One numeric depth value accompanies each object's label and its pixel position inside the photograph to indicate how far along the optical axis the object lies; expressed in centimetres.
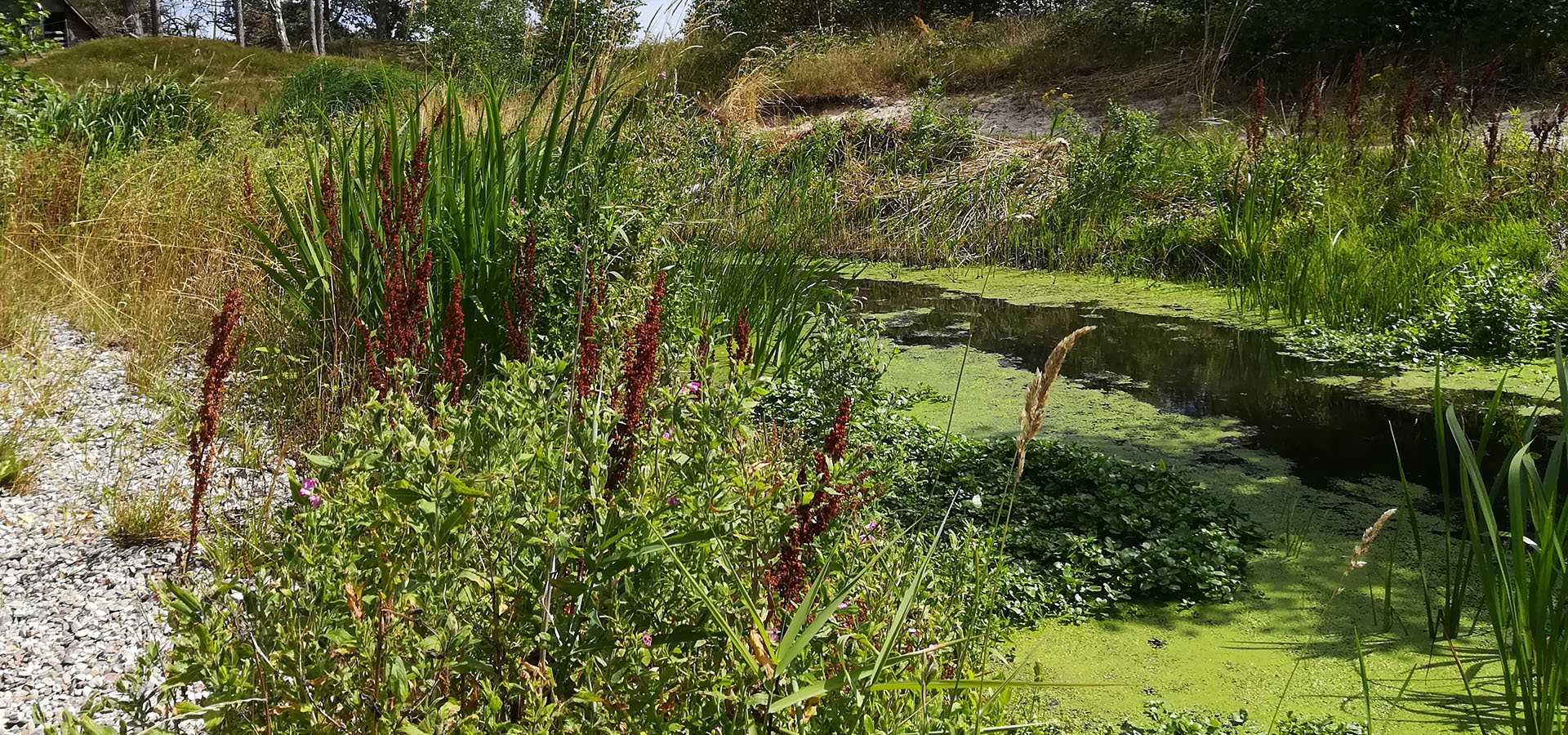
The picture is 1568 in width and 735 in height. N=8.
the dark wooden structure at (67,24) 3028
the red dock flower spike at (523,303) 208
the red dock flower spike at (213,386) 148
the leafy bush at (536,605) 131
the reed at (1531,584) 160
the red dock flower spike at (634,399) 148
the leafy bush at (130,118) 713
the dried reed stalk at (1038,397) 131
